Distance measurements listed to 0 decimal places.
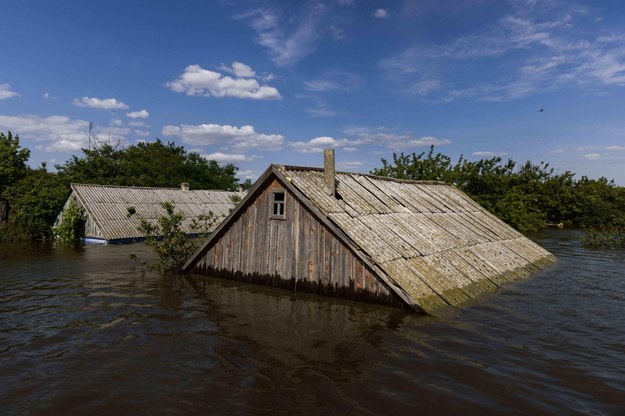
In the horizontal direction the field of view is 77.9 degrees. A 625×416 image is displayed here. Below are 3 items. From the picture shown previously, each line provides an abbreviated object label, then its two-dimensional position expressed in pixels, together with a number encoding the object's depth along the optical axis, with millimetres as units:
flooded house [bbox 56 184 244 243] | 27906
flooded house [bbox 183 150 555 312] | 11477
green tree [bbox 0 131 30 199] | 37312
